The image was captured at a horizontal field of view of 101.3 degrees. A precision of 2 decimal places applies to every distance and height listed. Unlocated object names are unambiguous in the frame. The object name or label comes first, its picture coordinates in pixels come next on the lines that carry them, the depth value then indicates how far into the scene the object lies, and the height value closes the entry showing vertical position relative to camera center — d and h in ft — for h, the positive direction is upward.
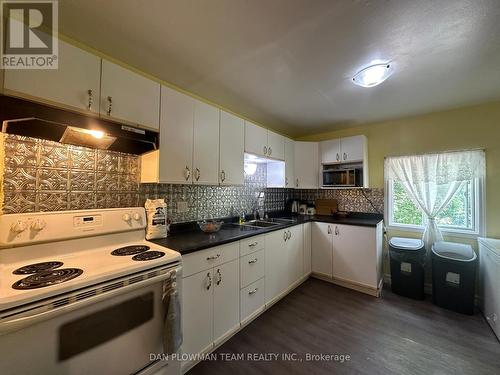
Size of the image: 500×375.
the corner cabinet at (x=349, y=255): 8.35 -2.82
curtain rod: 7.74 +1.57
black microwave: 9.64 +0.73
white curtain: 7.91 +0.58
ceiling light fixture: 5.37 +3.19
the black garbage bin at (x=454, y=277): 6.97 -3.03
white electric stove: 2.67 -1.56
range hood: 3.61 +1.28
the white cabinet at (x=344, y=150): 9.61 +1.99
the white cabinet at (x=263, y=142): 7.97 +2.07
